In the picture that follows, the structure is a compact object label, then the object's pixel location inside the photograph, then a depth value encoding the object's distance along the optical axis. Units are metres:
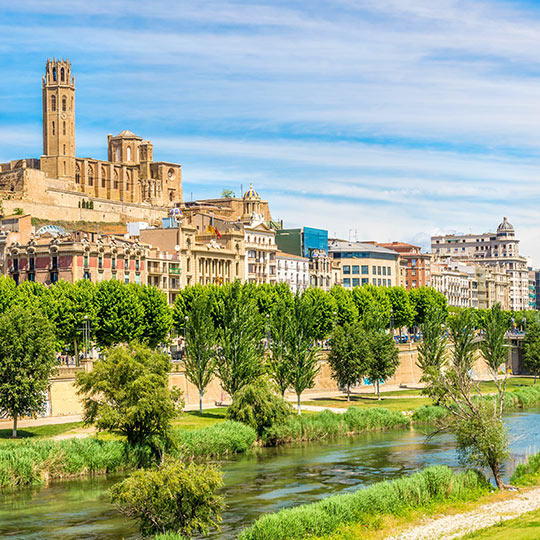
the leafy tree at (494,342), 122.69
